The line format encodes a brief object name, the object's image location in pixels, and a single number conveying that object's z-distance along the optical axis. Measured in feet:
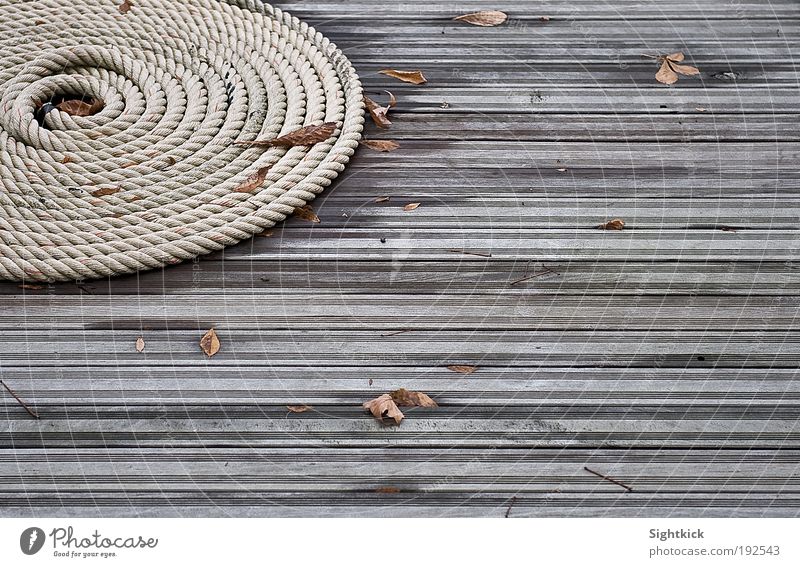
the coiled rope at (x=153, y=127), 11.04
